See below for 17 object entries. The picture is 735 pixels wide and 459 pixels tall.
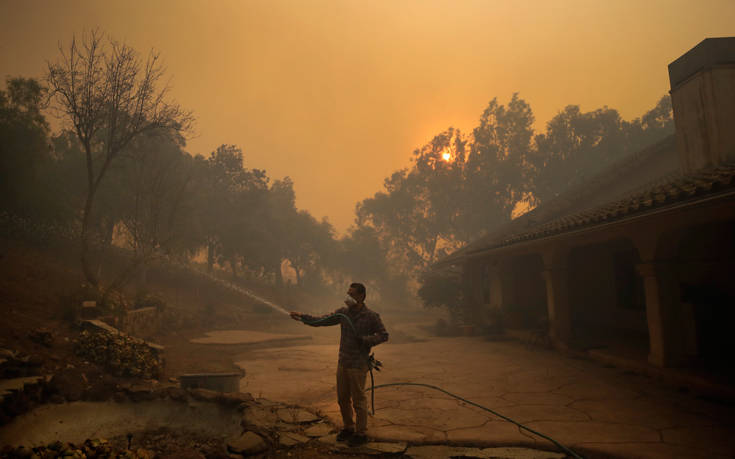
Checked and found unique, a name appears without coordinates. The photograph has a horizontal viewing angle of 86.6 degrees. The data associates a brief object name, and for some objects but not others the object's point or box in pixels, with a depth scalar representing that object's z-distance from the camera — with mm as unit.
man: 4234
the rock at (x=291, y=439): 4273
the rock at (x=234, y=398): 5492
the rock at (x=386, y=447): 4020
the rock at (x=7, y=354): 5551
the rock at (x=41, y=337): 6816
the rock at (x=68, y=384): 5477
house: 6754
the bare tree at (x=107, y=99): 12516
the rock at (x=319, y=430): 4523
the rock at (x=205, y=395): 5579
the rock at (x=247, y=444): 4020
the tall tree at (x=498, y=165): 36750
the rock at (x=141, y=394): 5793
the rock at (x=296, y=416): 4914
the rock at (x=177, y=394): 5691
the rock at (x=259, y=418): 4682
